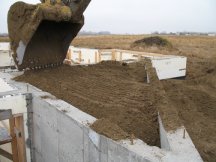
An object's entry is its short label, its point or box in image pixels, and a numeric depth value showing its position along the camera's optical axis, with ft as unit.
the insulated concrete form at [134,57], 24.19
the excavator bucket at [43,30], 15.27
